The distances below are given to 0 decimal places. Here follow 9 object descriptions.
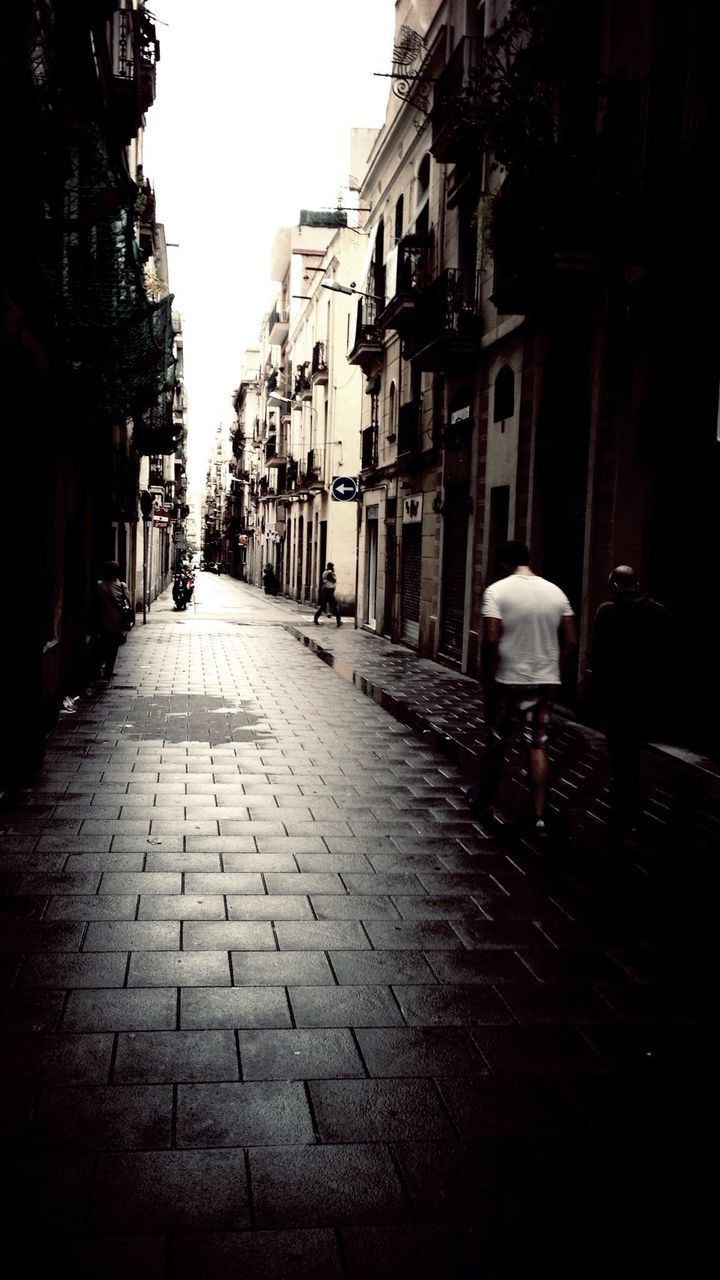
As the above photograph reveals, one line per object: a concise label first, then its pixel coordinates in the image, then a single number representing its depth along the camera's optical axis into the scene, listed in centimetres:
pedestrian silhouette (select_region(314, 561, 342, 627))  3161
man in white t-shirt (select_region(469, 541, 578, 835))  698
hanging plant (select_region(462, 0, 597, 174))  1090
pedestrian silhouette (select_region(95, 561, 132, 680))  1455
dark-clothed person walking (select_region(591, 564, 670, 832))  692
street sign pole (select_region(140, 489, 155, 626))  3422
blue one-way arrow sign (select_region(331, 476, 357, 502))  2622
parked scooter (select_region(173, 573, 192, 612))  3522
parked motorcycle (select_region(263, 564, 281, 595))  5362
